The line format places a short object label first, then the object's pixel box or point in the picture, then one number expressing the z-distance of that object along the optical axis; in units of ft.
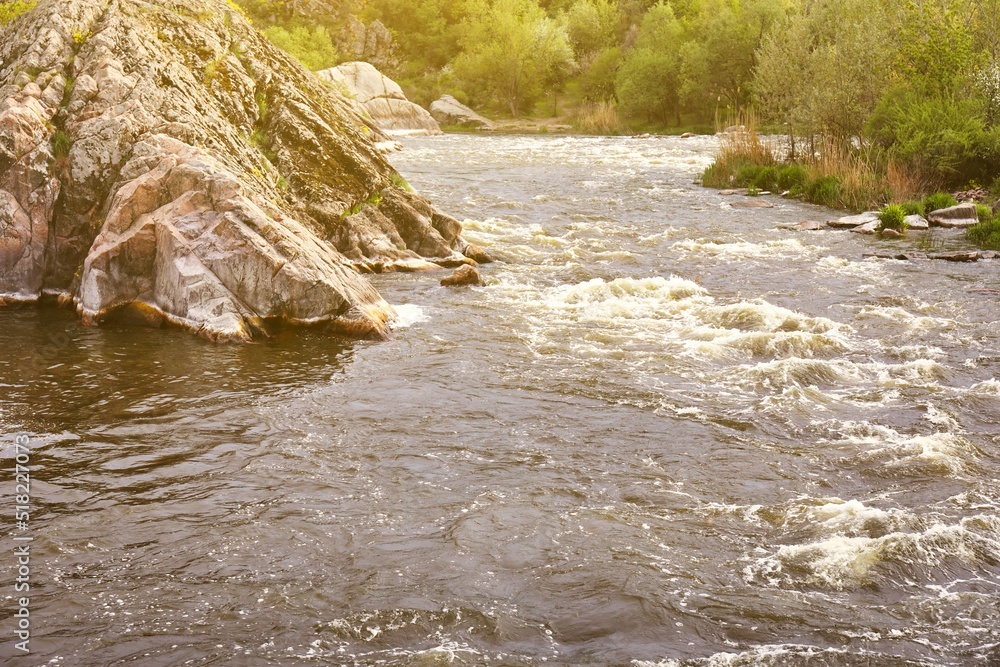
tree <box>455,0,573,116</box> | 303.07
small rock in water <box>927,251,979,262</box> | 71.35
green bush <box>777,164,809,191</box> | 108.57
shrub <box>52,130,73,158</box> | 55.42
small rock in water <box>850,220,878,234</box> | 85.46
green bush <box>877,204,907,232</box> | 84.23
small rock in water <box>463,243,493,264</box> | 73.61
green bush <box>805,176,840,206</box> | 100.07
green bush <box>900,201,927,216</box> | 88.02
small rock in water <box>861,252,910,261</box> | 73.05
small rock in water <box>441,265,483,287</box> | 64.34
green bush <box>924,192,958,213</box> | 88.53
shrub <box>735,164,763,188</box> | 116.37
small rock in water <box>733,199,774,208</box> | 102.17
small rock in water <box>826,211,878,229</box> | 87.79
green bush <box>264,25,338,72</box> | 244.42
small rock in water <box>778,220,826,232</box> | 87.51
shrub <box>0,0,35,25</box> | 64.49
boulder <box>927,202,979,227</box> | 83.92
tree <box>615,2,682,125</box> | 243.19
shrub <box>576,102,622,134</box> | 245.04
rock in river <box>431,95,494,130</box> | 271.49
